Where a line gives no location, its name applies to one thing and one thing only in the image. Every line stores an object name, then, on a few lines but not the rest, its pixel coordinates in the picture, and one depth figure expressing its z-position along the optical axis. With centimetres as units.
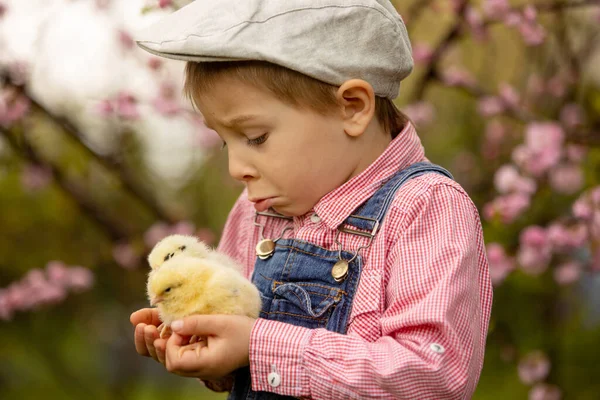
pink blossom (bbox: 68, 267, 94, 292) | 378
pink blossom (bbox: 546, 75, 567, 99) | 376
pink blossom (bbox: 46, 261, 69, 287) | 379
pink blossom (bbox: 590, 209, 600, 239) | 270
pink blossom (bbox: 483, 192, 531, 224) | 269
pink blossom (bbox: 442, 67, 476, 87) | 327
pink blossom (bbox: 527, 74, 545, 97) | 392
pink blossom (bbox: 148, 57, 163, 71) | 331
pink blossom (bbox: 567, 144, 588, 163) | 308
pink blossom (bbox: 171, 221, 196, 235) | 330
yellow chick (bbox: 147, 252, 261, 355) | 135
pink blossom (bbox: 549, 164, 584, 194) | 314
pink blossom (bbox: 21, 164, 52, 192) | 336
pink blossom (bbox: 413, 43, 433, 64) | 328
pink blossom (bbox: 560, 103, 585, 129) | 360
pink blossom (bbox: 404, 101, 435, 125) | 327
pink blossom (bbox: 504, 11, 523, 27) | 311
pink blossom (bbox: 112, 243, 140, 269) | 334
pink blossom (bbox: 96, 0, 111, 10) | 356
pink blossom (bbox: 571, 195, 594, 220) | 272
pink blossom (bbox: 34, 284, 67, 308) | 378
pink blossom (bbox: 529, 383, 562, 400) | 339
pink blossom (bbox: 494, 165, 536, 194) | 295
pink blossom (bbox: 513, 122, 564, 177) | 292
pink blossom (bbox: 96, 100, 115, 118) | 336
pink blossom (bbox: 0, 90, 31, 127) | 320
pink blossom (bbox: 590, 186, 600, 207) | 271
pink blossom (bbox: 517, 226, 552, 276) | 301
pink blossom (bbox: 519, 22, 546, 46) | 318
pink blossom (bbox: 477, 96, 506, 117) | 328
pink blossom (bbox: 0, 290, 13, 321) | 383
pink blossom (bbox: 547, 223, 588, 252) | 283
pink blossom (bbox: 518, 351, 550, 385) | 332
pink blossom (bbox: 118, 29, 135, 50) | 368
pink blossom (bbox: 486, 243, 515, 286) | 309
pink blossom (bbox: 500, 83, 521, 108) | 330
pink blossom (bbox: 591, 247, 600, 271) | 297
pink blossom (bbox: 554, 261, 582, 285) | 336
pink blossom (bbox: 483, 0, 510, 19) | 312
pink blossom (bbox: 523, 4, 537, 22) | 303
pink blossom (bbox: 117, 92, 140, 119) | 340
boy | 131
